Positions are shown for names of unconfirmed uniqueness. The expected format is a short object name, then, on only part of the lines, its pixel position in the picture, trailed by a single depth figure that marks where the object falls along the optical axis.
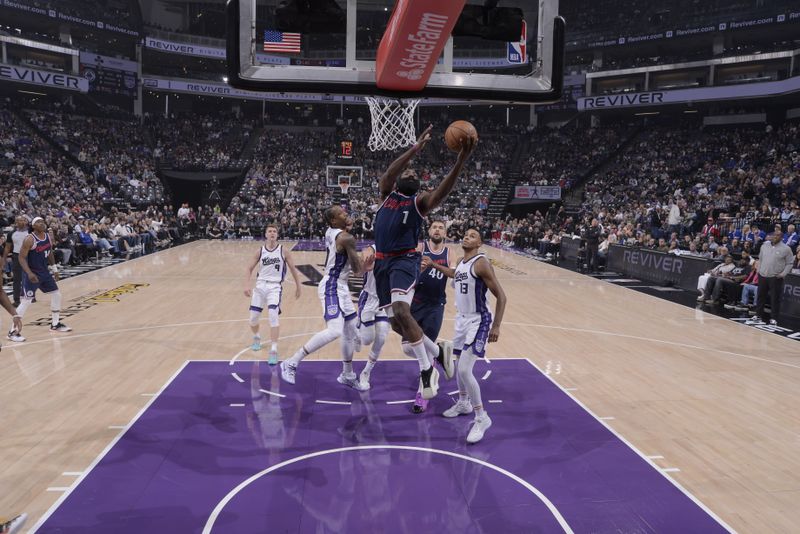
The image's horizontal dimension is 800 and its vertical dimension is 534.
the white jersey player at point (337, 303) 6.16
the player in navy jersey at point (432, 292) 6.21
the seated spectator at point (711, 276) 12.23
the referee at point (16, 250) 10.60
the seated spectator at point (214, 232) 27.39
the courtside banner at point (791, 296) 10.64
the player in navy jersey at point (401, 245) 5.07
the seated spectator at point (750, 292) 11.70
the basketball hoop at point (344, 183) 28.72
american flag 5.66
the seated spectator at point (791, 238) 14.96
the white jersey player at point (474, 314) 4.89
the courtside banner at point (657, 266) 13.96
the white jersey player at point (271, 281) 7.25
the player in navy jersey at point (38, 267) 8.21
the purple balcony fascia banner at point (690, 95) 28.16
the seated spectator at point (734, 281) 11.96
